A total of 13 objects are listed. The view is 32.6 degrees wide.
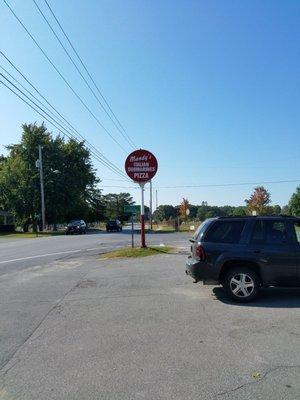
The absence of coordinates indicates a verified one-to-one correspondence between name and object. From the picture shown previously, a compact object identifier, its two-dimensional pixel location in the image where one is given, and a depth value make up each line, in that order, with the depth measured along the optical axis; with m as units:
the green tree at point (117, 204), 155.88
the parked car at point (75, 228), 51.20
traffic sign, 21.64
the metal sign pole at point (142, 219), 20.19
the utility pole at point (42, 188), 57.68
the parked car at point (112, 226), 60.81
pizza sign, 20.22
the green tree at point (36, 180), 64.56
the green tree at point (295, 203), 99.79
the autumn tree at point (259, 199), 81.24
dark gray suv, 9.52
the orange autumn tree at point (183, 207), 100.78
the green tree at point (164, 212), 159.85
